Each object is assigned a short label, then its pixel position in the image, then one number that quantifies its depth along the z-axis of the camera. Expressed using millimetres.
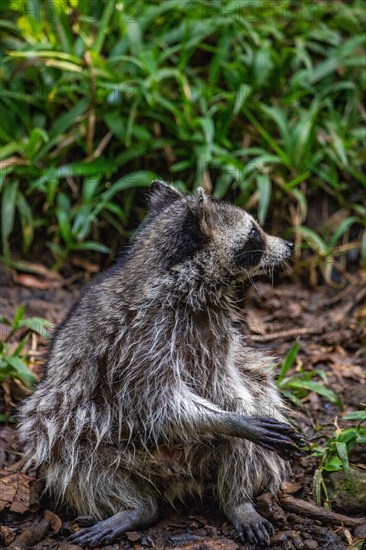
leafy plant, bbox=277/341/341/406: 10477
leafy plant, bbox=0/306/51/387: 10531
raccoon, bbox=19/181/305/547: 8352
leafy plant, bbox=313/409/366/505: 8758
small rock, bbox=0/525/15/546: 8477
